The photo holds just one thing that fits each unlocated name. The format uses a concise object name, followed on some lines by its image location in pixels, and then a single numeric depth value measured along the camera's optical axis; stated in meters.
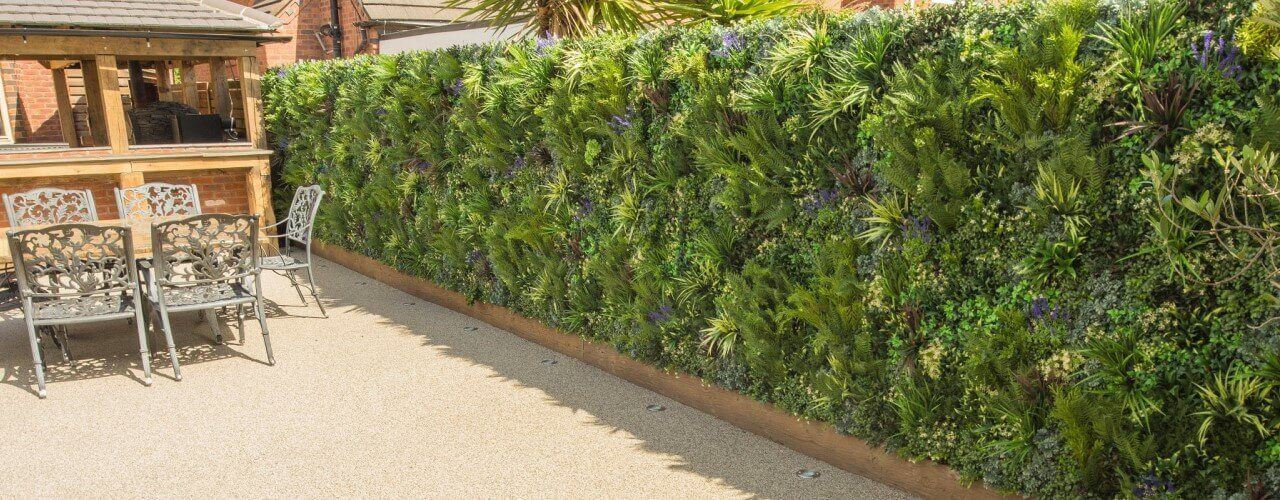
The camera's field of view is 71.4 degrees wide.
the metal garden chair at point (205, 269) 5.74
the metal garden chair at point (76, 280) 5.37
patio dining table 6.55
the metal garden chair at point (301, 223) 7.46
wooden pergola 9.47
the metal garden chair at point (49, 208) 7.03
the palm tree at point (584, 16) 6.73
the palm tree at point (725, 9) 6.48
